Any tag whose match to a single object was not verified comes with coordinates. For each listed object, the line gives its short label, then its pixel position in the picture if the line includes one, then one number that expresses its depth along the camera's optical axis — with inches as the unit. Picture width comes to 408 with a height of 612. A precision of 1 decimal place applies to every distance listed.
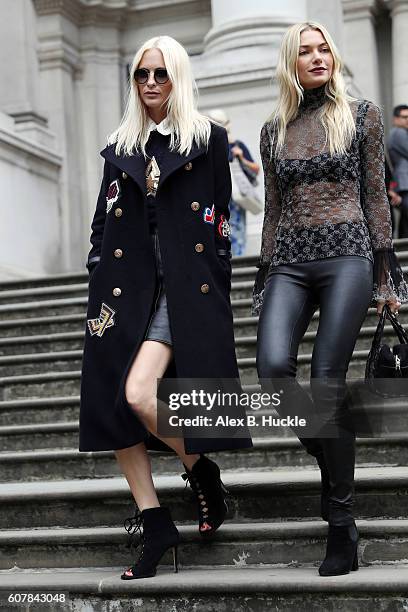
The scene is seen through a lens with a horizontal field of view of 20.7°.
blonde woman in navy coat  167.3
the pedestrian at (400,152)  426.0
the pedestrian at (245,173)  389.1
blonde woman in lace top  160.6
